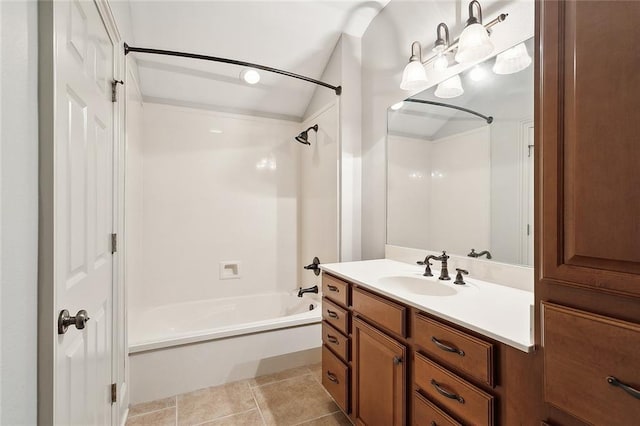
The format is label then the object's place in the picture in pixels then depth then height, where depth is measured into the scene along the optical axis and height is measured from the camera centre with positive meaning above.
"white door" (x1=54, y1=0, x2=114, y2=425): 0.84 +0.02
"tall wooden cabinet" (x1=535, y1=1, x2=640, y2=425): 0.56 +0.01
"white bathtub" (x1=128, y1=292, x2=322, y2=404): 1.86 -0.97
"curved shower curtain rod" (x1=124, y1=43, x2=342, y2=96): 1.81 +1.09
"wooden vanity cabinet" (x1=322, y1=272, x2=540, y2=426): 0.82 -0.56
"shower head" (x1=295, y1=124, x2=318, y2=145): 2.80 +0.77
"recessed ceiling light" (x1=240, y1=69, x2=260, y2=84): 2.34 +1.11
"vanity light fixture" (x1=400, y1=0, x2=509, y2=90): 1.33 +0.84
